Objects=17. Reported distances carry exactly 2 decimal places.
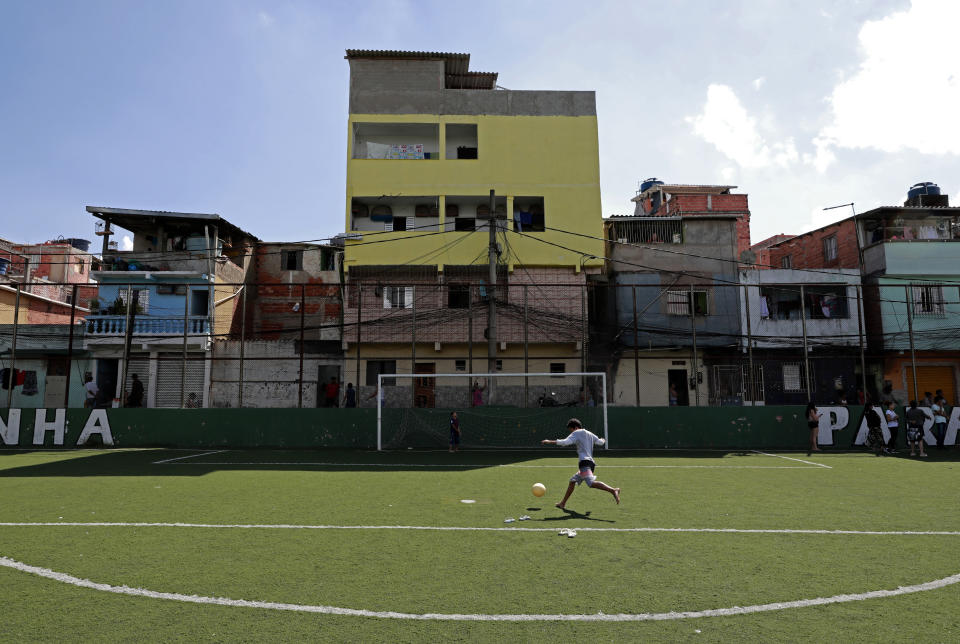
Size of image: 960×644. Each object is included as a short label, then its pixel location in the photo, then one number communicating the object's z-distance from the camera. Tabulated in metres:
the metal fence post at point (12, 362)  24.16
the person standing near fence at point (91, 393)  28.62
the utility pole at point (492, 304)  27.19
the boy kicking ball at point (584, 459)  10.26
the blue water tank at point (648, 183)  51.62
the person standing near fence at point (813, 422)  21.72
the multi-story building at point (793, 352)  32.31
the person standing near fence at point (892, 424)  20.80
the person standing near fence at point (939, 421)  21.78
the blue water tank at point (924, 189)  38.44
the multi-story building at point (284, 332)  32.69
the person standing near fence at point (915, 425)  19.53
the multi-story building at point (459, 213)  31.36
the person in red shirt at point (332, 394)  30.34
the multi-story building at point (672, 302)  32.00
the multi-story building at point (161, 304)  33.00
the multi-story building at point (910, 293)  32.31
